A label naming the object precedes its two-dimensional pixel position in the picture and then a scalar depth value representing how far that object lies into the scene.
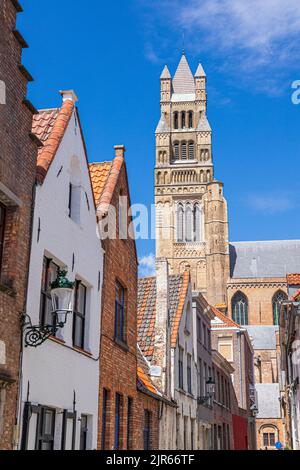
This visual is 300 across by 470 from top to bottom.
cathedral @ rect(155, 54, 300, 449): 81.00
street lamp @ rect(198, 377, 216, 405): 24.36
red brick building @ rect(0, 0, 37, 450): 8.27
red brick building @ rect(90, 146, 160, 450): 12.95
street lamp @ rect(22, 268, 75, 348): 8.81
